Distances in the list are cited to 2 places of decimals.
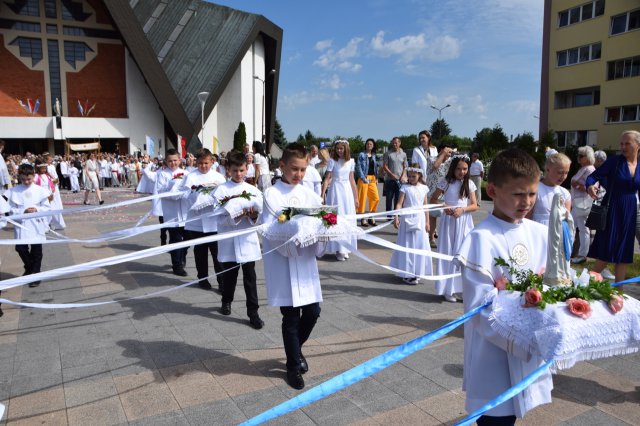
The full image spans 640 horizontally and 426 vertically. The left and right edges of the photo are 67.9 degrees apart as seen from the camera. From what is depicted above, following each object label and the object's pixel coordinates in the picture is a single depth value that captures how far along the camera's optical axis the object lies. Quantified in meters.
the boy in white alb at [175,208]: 8.33
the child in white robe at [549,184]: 5.33
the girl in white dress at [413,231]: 7.50
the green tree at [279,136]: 90.99
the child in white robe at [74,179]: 29.61
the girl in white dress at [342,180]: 9.91
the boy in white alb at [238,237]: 5.75
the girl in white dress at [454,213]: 6.63
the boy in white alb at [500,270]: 2.45
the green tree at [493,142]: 35.06
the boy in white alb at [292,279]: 4.20
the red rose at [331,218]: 3.99
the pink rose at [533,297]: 2.10
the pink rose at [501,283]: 2.43
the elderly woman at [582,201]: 8.56
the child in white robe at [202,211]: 7.28
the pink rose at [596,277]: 2.29
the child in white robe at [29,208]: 7.64
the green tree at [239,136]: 49.53
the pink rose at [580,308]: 2.06
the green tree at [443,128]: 92.69
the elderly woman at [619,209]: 6.18
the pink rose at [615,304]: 2.14
